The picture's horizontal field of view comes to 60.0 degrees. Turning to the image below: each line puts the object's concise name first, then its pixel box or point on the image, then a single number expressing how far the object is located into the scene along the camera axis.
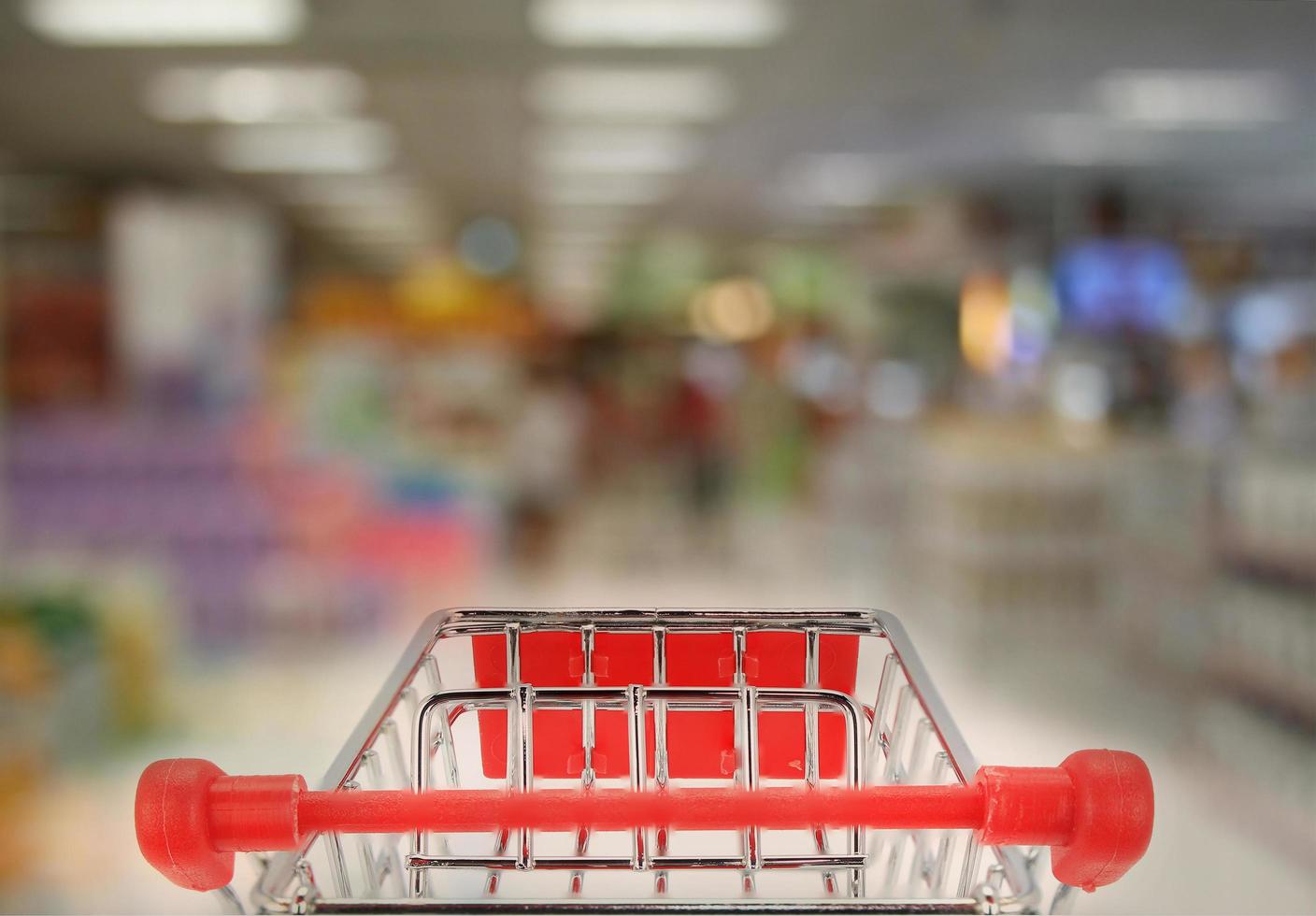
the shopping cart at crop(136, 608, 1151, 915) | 0.81
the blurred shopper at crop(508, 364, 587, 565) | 7.75
